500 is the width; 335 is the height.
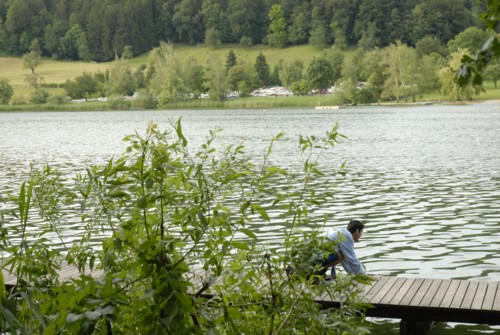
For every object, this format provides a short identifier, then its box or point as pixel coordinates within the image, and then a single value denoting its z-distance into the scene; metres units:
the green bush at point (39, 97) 171.00
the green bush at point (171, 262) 4.42
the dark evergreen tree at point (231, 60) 194.32
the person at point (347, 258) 10.59
